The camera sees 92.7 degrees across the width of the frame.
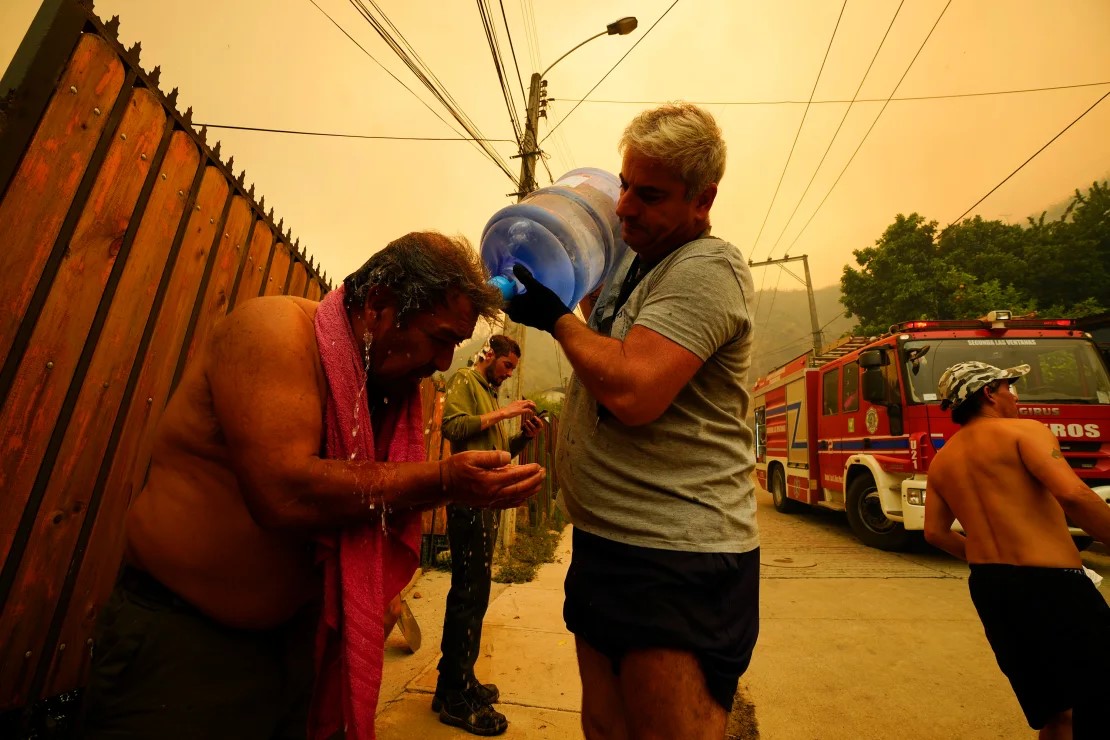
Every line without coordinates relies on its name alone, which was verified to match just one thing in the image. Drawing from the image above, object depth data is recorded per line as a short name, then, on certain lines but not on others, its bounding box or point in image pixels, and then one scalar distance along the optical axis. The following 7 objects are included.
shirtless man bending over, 1.15
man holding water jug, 1.22
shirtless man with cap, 2.01
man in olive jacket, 2.61
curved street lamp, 7.91
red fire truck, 6.10
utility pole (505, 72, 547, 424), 7.96
